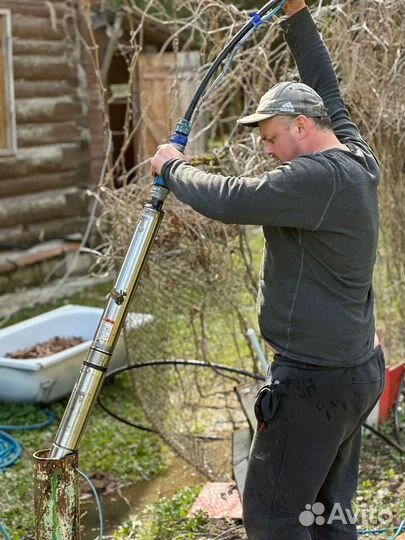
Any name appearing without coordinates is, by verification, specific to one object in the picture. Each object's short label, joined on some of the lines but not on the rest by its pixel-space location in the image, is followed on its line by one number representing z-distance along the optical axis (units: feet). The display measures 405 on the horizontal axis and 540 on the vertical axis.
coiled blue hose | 18.56
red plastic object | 17.06
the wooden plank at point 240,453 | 15.16
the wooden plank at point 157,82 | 34.81
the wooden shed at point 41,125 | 31.63
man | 9.67
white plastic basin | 20.38
